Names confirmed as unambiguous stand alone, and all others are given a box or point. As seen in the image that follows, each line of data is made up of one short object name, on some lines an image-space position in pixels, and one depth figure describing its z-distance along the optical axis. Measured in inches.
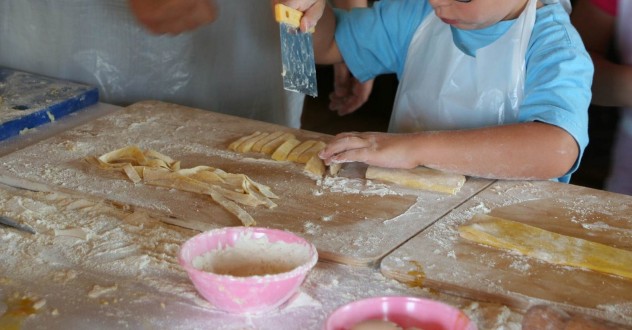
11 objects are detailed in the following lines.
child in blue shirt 67.5
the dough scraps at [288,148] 69.1
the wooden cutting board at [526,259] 57.5
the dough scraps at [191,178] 64.9
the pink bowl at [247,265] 55.0
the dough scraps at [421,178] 66.6
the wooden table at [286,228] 56.7
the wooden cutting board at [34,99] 75.3
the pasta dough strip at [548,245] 59.7
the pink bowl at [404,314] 53.6
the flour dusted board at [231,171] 62.5
